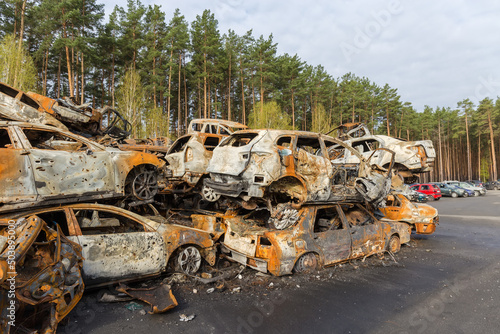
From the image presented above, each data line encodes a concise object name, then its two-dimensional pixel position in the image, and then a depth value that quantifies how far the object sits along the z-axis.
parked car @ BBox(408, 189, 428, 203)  20.14
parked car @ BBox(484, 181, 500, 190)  36.42
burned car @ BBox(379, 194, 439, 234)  7.04
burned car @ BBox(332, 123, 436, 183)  8.55
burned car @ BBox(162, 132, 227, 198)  6.81
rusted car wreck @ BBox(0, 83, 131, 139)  6.80
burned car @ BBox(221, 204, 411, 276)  4.37
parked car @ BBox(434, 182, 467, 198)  24.50
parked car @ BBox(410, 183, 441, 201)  21.77
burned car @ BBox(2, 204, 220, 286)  3.52
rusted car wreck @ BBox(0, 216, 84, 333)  2.44
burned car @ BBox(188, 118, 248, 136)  8.63
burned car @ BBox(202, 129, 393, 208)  4.78
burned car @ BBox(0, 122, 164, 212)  3.99
